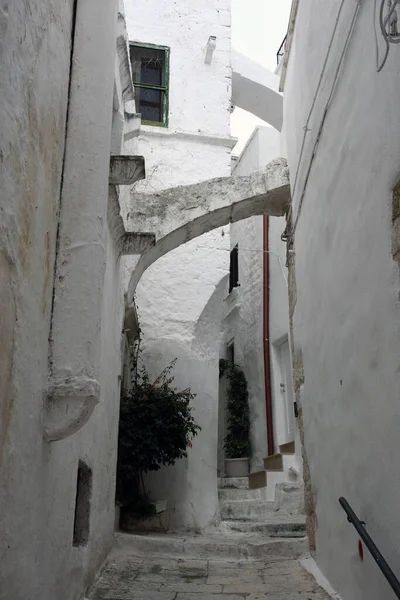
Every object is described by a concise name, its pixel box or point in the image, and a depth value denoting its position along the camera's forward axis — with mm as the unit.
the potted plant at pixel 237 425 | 10312
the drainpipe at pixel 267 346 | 10039
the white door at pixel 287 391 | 9711
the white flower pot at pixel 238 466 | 10273
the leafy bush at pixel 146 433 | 6234
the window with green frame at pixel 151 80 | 8469
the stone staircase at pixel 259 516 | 5762
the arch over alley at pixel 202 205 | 6113
